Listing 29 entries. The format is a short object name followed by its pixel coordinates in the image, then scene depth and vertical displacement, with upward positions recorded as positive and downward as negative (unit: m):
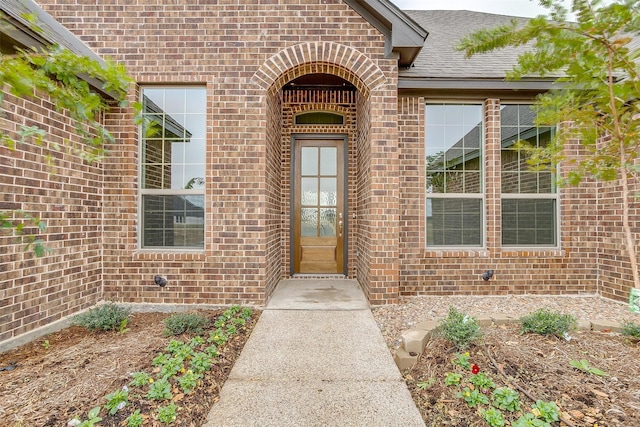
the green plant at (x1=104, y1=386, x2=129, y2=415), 1.89 -1.20
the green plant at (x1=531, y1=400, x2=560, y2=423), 1.77 -1.17
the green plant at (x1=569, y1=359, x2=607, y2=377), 2.23 -1.15
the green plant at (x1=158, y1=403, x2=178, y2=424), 1.83 -1.23
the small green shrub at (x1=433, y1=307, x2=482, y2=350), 2.55 -1.00
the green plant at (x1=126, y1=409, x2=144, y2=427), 1.76 -1.22
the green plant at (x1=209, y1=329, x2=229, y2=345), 2.87 -1.20
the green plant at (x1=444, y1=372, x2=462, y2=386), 2.15 -1.18
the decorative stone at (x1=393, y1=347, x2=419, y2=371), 2.57 -1.25
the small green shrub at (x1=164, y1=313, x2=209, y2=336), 3.02 -1.13
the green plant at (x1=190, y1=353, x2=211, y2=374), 2.37 -1.20
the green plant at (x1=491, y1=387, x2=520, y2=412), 1.89 -1.17
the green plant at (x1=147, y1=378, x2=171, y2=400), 2.00 -1.19
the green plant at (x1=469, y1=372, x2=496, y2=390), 2.08 -1.16
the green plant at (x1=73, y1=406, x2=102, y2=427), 1.73 -1.21
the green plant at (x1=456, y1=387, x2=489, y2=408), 1.96 -1.20
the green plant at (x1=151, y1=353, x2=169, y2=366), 2.40 -1.18
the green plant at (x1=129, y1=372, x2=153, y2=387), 2.11 -1.18
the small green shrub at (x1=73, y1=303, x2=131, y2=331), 3.16 -1.12
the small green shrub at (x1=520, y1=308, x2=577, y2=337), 2.76 -1.01
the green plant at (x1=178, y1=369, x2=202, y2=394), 2.12 -1.21
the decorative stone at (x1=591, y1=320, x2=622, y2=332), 3.02 -1.11
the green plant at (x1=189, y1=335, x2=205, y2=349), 2.71 -1.17
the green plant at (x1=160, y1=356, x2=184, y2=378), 2.23 -1.17
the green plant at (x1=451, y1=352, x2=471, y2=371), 2.30 -1.13
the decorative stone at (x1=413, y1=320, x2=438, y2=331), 2.89 -1.09
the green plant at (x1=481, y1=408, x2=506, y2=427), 1.76 -1.20
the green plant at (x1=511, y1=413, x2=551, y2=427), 1.71 -1.18
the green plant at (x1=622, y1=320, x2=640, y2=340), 2.78 -1.07
